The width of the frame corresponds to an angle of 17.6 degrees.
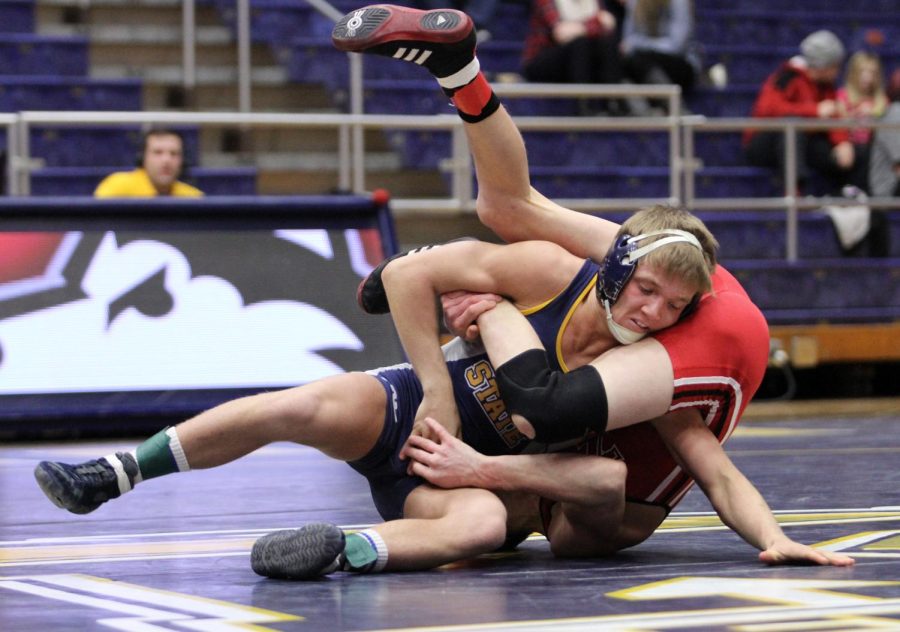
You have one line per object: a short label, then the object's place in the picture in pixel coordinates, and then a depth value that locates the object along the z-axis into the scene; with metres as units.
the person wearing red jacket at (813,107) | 16.39
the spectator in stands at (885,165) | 16.58
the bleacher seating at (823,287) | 15.31
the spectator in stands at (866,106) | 16.22
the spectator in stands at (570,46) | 16.25
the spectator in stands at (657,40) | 16.97
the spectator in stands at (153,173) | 12.93
